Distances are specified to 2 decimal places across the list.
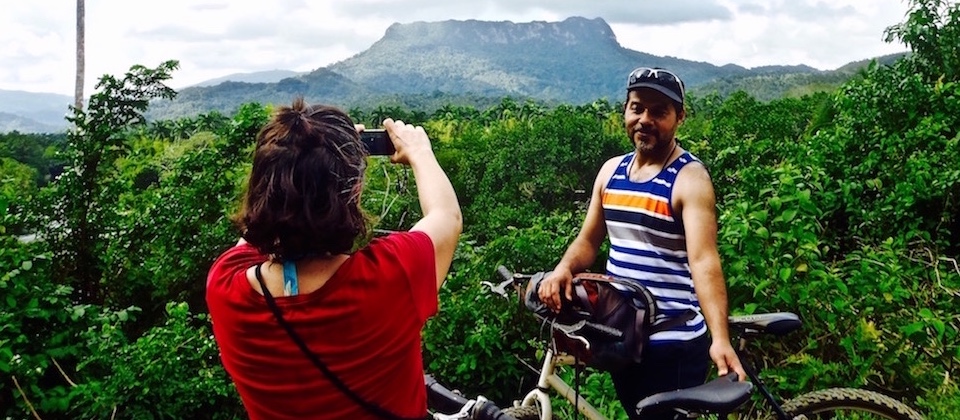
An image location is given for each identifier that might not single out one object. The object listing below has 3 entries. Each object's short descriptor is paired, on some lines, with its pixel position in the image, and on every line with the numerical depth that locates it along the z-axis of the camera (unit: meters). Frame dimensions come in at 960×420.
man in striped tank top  1.88
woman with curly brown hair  1.17
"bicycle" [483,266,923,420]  2.15
